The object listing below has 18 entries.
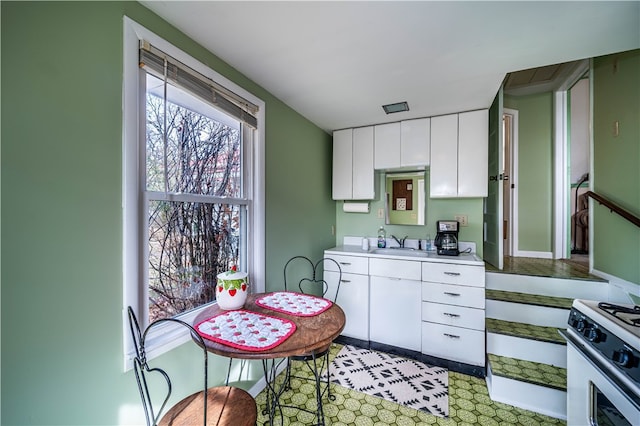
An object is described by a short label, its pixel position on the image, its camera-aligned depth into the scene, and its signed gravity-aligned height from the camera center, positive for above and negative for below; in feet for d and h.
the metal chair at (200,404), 3.37 -2.87
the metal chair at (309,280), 7.33 -2.38
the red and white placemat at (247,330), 3.58 -1.88
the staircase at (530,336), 5.74 -3.19
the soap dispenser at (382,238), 9.86 -1.04
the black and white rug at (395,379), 6.11 -4.61
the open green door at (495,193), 8.13 +0.64
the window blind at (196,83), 4.02 +2.44
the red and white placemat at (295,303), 4.78 -1.90
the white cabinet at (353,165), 9.62 +1.87
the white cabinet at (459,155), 7.99 +1.90
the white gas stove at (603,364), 2.69 -1.86
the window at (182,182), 3.81 +0.58
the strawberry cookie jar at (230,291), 4.70 -1.52
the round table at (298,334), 3.38 -1.91
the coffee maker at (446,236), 8.45 -0.83
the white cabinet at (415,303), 7.12 -2.88
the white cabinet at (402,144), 8.72 +2.46
